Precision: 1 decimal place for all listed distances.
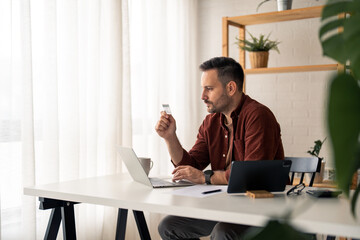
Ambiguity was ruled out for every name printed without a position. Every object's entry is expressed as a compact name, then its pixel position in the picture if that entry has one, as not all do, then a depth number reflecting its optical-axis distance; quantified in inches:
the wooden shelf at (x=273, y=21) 138.6
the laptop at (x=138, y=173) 75.5
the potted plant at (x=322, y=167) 131.3
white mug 83.0
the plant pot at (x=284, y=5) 140.9
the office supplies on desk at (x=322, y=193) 64.0
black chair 87.0
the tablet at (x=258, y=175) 64.8
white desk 48.9
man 85.0
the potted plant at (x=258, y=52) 145.3
